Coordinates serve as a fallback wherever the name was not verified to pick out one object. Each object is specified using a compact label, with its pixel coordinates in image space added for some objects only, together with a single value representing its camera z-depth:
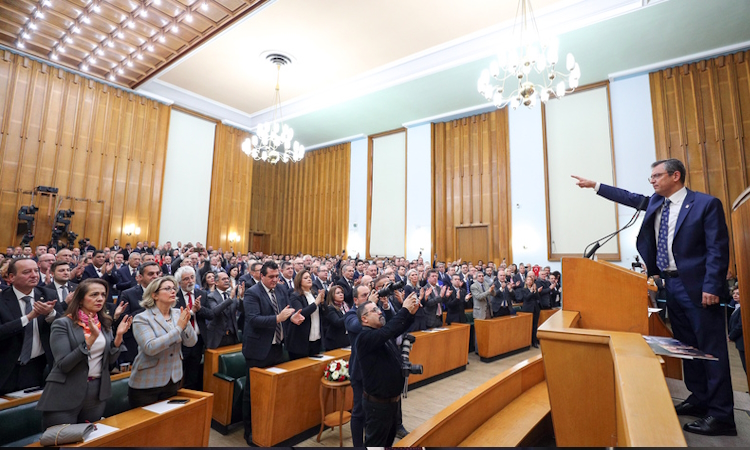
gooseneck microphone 2.07
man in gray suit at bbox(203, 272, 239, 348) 3.65
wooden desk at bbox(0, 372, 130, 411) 2.20
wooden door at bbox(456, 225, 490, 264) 11.18
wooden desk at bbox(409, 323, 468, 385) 4.38
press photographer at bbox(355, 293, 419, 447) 2.34
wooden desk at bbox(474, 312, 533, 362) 5.59
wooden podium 0.88
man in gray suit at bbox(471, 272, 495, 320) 5.79
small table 3.10
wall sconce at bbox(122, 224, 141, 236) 10.52
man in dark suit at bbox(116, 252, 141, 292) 5.46
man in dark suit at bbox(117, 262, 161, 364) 3.28
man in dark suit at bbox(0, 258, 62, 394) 2.56
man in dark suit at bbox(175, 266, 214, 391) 3.26
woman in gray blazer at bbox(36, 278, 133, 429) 2.00
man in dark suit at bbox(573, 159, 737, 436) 1.64
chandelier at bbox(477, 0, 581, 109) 5.62
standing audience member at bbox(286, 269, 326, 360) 3.45
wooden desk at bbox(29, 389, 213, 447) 1.95
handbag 1.76
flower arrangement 3.18
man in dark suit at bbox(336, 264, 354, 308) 4.97
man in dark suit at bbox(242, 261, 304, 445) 3.09
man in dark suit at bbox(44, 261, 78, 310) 3.41
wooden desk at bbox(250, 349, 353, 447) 2.91
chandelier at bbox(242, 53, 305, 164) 9.42
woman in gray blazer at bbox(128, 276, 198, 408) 2.37
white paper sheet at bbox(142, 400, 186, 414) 2.23
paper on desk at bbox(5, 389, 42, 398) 2.38
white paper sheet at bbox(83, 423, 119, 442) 1.85
